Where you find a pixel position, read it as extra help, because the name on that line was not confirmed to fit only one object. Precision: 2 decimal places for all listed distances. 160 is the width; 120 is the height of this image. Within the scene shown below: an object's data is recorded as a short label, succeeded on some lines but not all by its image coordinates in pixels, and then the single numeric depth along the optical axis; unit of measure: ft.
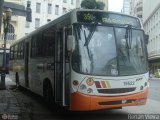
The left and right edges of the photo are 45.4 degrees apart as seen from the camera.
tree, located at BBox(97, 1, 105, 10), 117.71
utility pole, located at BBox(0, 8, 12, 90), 32.42
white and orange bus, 16.65
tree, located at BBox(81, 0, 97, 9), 119.21
